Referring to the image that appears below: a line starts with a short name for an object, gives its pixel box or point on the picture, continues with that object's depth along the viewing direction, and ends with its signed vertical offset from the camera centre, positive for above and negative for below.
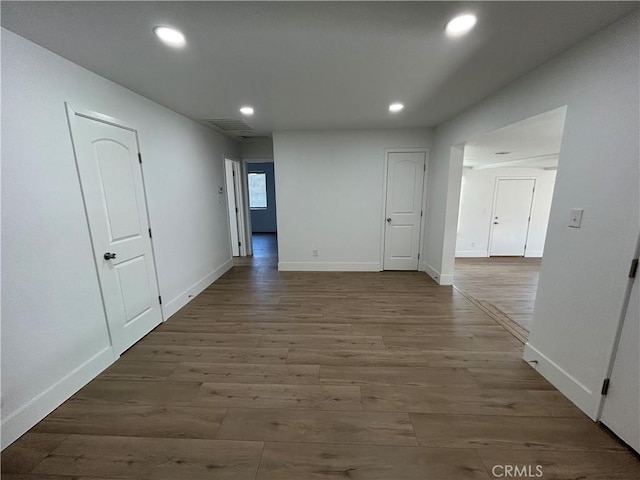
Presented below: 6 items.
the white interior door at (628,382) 1.42 -1.08
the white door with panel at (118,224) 2.04 -0.26
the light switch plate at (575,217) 1.72 -0.17
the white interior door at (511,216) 6.08 -0.57
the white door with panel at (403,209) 4.38 -0.28
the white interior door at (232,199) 5.46 -0.10
